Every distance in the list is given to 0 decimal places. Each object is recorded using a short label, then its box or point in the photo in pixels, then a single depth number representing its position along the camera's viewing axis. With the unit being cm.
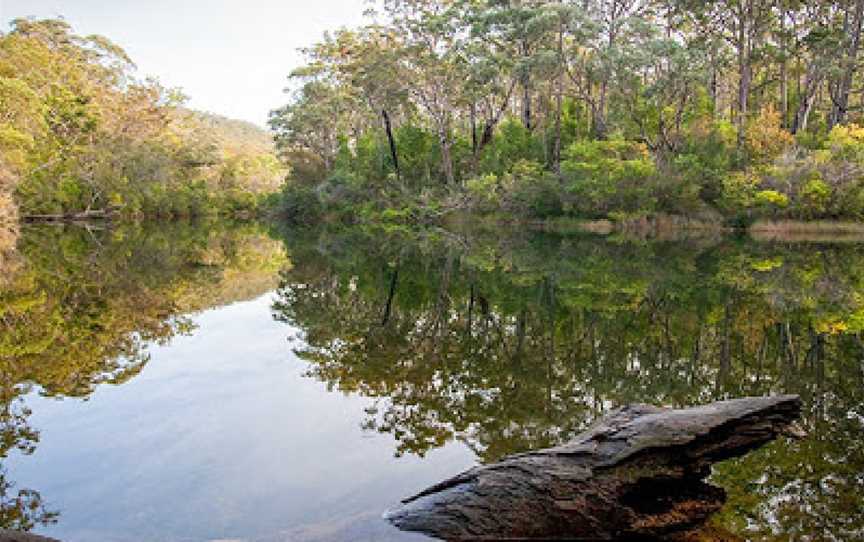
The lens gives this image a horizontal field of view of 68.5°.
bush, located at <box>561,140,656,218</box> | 3088
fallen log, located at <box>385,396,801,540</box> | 370
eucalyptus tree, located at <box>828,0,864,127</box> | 2998
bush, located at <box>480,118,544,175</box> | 3921
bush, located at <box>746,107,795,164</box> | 3028
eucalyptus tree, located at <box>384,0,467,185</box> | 3672
